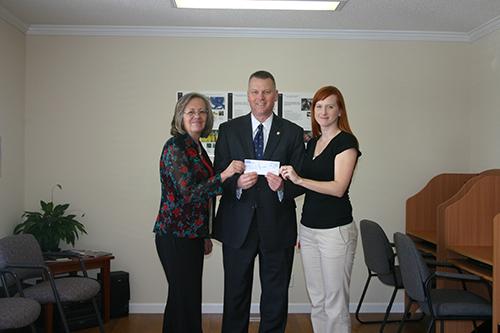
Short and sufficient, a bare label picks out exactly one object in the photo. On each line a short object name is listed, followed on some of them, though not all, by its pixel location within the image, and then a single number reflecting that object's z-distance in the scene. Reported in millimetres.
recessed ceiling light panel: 3537
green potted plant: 3836
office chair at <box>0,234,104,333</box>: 3119
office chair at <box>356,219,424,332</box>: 3531
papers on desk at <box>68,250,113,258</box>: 3969
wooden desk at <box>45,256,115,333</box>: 3727
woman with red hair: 2357
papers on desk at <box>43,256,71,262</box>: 3730
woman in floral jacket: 2393
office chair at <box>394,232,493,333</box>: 2848
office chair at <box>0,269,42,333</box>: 2600
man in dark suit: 2375
